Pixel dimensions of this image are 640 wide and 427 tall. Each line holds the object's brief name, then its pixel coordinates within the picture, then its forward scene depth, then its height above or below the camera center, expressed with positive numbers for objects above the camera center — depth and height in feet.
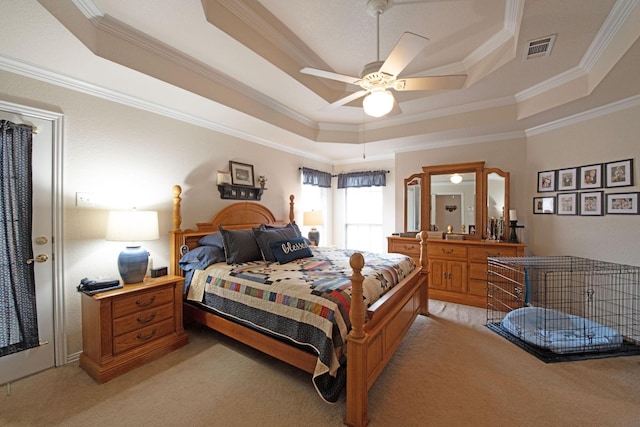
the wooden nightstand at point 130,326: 6.75 -3.23
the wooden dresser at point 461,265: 11.76 -2.57
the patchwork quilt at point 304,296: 5.56 -2.22
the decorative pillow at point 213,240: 9.59 -1.07
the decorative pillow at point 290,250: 9.53 -1.45
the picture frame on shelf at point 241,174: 11.98 +1.84
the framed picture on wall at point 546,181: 11.25 +1.37
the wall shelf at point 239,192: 11.57 +0.97
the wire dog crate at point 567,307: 8.11 -3.75
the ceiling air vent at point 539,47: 7.34 +4.87
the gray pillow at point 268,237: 9.70 -1.01
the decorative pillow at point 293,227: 12.09 -0.72
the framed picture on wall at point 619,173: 8.84 +1.35
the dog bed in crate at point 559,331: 8.04 -4.00
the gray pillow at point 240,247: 9.20 -1.26
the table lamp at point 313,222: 15.51 -0.60
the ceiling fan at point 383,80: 6.17 +3.41
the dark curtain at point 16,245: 6.32 -0.82
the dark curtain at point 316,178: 16.16 +2.26
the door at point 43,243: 6.85 -0.84
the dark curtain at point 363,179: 16.83 +2.23
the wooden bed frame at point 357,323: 5.24 -3.02
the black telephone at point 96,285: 7.02 -2.02
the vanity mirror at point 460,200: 12.80 +0.64
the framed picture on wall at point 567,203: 10.49 +0.35
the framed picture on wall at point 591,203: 9.75 +0.33
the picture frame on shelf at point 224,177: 11.25 +1.52
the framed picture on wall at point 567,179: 10.45 +1.34
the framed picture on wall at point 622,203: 8.79 +0.29
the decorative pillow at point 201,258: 8.98 -1.61
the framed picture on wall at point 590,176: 9.68 +1.36
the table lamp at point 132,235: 7.38 -0.65
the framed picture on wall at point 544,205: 11.36 +0.31
